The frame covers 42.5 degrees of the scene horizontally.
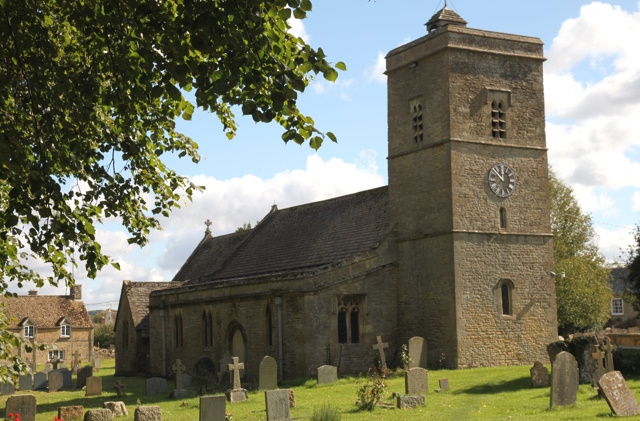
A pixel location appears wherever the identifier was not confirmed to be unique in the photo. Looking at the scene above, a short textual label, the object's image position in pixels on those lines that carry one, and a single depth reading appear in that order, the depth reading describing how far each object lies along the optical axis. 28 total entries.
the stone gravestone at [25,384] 33.91
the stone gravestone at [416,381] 22.22
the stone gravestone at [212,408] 16.41
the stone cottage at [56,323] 63.16
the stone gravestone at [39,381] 33.88
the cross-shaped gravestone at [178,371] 27.36
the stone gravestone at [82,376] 35.06
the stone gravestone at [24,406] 19.30
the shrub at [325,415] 17.15
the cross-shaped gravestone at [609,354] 21.19
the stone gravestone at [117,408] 21.88
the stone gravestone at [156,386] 28.80
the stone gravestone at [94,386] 29.59
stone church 30.44
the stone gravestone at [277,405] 18.61
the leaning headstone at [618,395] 16.17
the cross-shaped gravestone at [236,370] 24.17
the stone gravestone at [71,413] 21.05
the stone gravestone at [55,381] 33.28
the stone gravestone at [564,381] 18.33
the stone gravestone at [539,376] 23.00
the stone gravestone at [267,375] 25.47
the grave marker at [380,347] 27.75
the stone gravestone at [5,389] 31.31
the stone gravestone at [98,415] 19.25
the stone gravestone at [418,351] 29.24
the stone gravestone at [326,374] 27.03
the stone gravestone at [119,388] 29.02
